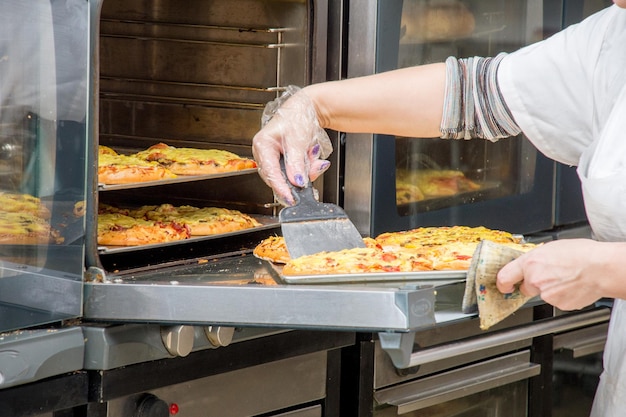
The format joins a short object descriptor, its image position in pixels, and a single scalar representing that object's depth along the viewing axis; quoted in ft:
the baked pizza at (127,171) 8.23
